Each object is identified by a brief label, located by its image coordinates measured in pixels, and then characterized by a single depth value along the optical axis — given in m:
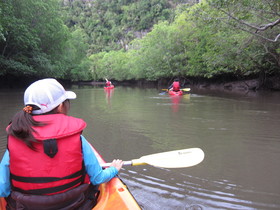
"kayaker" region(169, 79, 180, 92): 16.22
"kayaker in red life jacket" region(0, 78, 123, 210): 1.64
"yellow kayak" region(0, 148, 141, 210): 2.08
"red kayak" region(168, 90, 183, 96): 15.95
